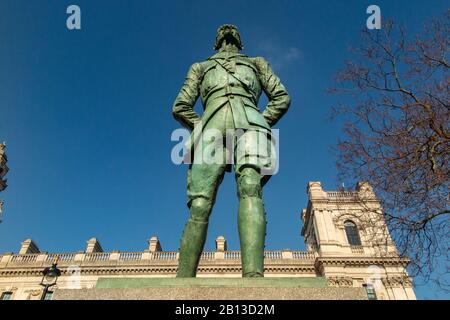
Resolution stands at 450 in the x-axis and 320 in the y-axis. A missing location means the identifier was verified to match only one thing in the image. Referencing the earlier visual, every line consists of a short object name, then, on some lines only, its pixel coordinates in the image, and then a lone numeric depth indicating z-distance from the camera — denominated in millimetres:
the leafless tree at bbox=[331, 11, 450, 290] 8279
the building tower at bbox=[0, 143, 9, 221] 29625
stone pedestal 2086
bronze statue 2986
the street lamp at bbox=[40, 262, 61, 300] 11250
